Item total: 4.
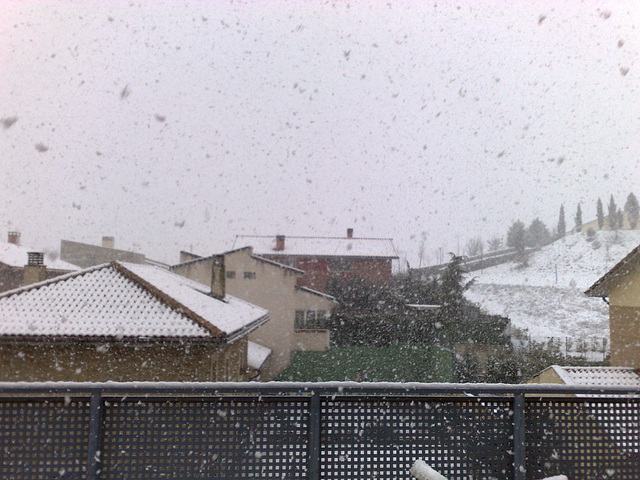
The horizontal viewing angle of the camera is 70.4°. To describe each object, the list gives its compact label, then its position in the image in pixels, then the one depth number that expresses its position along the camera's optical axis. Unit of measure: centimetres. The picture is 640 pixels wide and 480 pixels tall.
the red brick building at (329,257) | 3709
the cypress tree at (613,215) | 4896
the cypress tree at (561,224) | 6343
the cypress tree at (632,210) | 4906
